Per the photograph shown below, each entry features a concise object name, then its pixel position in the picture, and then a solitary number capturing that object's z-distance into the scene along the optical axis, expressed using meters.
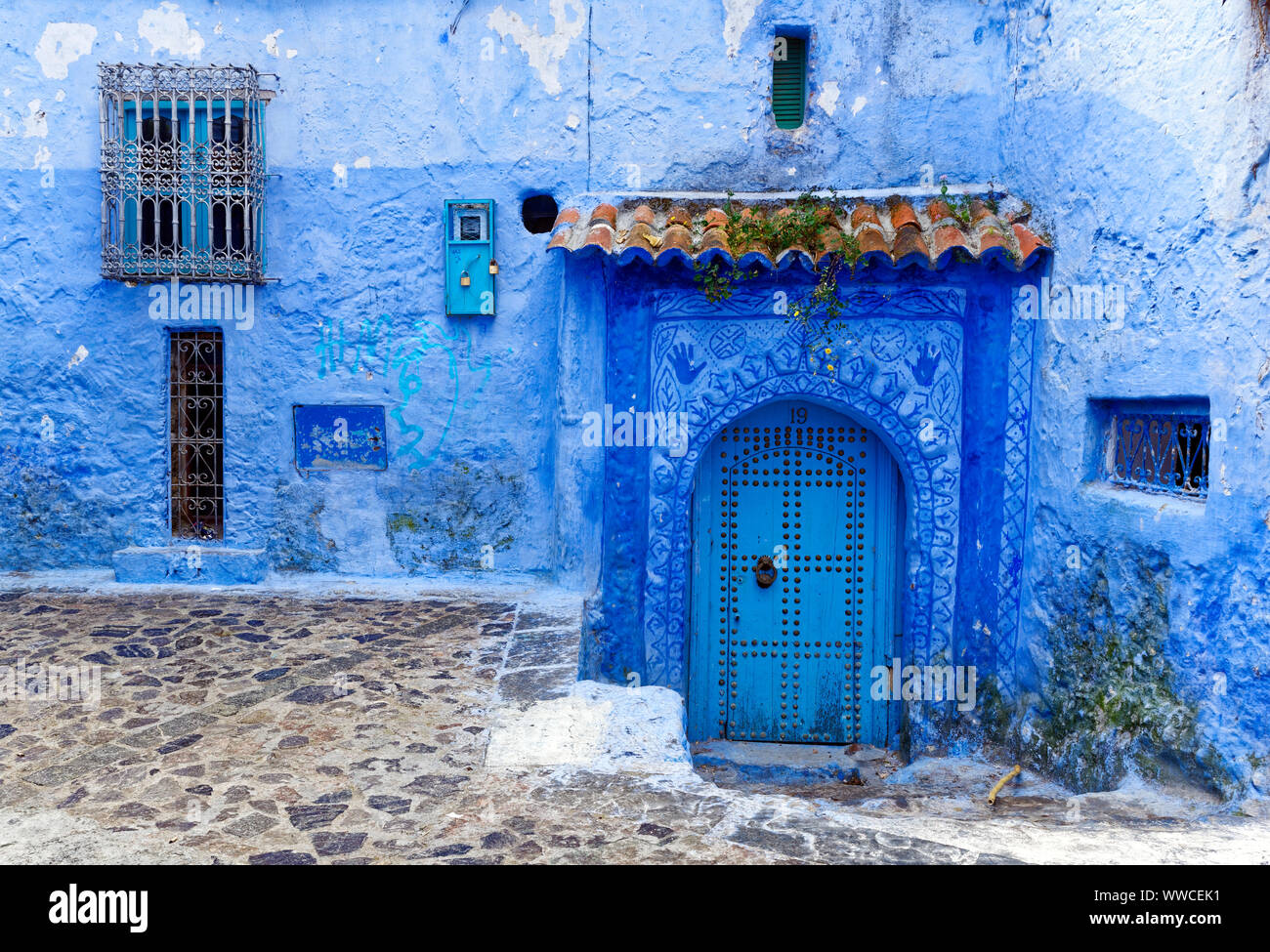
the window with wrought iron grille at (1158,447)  4.49
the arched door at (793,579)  6.53
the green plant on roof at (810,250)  5.87
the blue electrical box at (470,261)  6.59
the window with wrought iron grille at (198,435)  6.86
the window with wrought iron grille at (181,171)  6.43
